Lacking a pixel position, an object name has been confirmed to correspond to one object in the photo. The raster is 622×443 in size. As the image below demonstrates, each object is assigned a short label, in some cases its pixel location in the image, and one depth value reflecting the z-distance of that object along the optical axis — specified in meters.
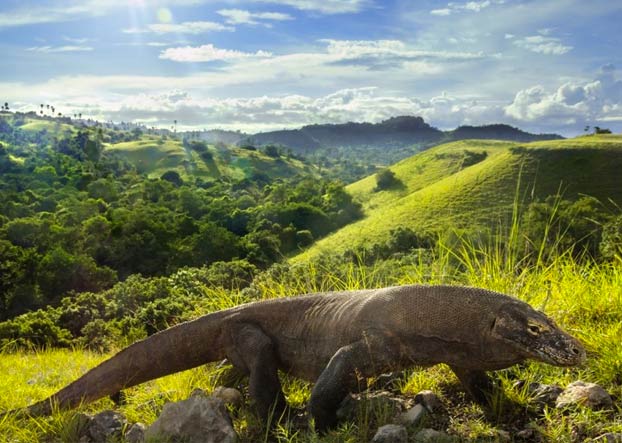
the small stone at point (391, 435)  3.47
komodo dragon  3.65
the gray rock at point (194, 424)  3.81
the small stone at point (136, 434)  4.04
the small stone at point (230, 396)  4.52
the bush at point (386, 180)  89.00
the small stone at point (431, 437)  3.46
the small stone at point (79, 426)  4.35
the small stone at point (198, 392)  4.58
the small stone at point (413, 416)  3.79
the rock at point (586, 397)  3.73
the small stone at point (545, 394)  3.96
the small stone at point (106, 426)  4.24
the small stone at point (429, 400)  4.04
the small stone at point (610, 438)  3.33
